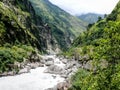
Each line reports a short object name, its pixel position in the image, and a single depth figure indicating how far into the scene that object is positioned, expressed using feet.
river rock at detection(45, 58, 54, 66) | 198.41
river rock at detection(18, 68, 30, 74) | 150.17
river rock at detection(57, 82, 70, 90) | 98.61
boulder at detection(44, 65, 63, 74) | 156.70
